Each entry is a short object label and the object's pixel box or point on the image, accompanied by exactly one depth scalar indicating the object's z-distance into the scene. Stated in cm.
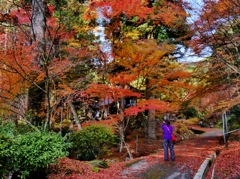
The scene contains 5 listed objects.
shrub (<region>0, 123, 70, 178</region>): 432
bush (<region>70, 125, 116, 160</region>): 947
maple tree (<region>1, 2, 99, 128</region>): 691
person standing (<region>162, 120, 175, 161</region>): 783
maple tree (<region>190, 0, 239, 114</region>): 678
